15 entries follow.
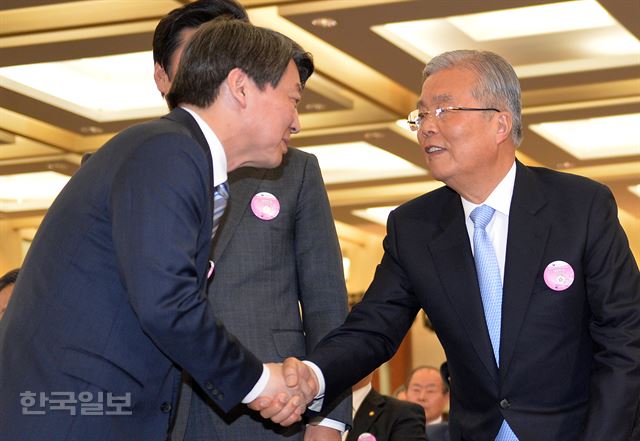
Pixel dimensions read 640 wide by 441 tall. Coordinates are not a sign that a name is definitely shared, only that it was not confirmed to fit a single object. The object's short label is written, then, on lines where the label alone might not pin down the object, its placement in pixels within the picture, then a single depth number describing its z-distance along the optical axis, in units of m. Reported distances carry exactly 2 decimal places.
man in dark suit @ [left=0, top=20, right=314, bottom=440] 1.99
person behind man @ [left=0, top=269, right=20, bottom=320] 3.77
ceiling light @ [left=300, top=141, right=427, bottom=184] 11.43
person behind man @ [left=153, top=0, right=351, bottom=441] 2.64
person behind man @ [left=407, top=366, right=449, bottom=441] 8.45
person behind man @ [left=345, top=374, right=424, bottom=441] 5.55
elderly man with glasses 2.67
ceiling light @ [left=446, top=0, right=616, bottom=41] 7.62
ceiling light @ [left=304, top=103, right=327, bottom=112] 9.30
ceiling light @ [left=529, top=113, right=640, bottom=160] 10.45
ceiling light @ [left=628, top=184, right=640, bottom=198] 12.60
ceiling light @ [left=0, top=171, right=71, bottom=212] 11.98
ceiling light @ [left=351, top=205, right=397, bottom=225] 14.11
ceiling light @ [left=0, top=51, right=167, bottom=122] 8.67
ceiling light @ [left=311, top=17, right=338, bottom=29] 7.31
